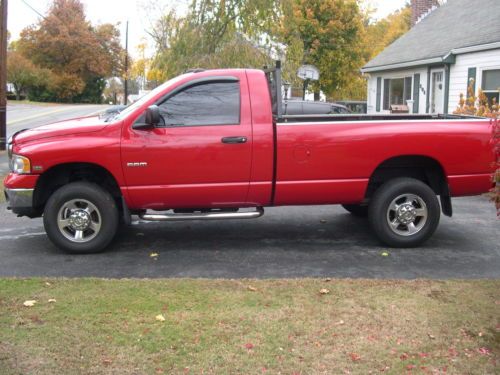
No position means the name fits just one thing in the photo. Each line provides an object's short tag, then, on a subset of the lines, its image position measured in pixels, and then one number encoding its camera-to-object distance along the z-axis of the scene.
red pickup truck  6.41
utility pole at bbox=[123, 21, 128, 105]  53.75
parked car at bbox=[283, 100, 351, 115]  13.09
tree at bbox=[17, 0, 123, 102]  66.50
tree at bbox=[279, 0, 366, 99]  29.42
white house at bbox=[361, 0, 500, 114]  16.75
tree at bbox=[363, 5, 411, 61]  49.50
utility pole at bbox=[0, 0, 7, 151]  17.34
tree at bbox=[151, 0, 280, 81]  17.34
